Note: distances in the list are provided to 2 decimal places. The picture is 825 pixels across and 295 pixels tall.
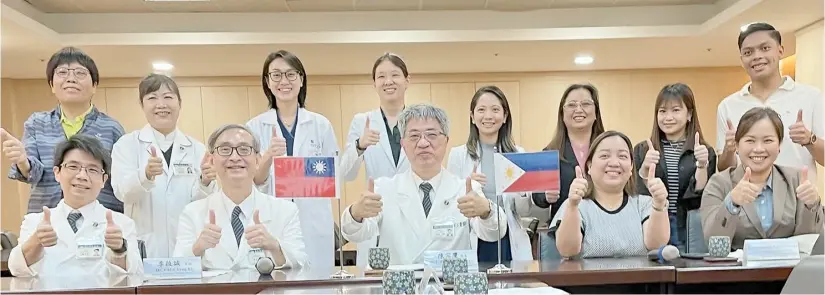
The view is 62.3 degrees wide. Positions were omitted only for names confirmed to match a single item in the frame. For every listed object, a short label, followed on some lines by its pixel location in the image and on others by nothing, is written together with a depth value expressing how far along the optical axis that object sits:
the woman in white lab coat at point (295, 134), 3.10
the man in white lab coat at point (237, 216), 2.45
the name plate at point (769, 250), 2.27
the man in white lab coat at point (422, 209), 2.55
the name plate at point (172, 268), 2.20
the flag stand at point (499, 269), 2.24
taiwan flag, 2.36
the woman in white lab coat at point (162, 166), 2.94
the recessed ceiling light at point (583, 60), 6.81
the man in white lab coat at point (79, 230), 2.40
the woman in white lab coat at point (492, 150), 2.99
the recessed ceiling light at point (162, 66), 6.53
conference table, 2.09
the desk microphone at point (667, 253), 2.33
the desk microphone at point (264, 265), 2.27
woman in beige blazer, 2.54
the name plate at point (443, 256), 2.20
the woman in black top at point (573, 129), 2.94
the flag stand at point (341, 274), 2.21
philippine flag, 2.35
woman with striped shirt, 3.01
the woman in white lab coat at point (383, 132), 3.20
